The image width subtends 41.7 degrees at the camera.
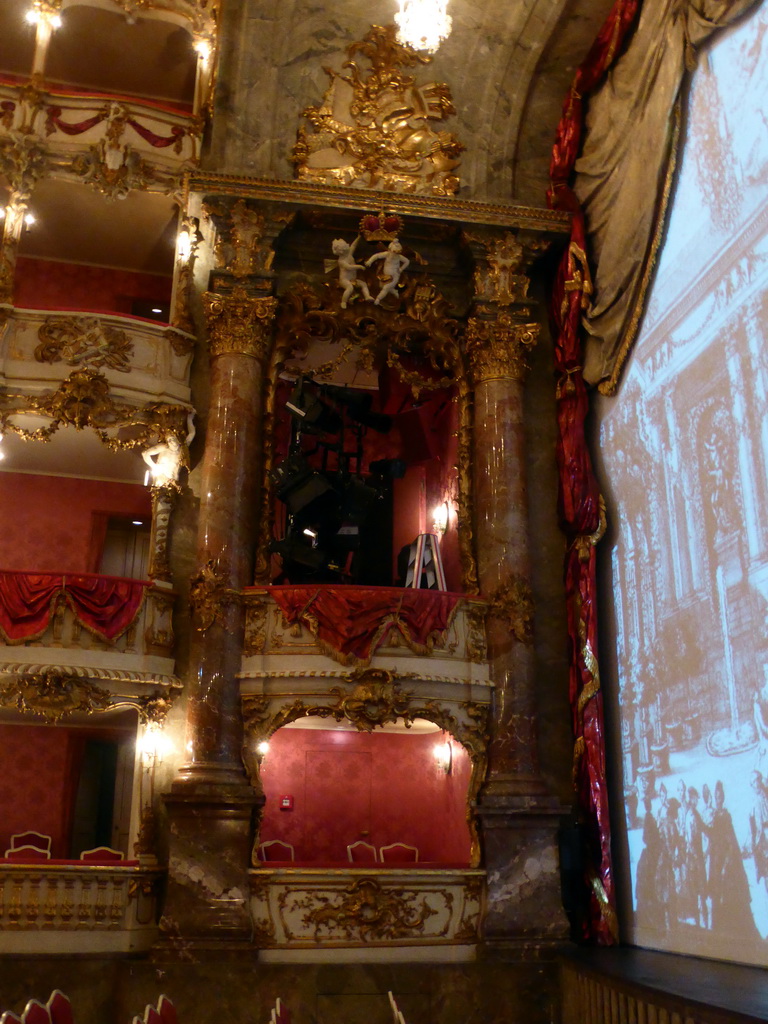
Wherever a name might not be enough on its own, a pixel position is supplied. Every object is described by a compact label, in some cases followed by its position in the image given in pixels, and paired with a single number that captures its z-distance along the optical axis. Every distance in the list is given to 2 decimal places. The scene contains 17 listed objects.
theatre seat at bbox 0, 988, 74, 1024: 5.28
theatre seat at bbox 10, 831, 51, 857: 12.08
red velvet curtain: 10.45
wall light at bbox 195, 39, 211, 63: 13.19
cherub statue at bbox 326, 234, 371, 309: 12.31
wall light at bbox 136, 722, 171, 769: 10.58
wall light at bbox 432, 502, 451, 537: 13.94
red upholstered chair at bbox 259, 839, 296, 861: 12.02
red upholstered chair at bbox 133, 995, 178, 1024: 5.68
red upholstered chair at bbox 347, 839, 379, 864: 11.86
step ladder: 11.95
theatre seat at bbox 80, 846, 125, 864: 10.23
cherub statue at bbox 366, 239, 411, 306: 12.30
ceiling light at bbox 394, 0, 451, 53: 9.19
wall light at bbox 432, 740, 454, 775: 12.75
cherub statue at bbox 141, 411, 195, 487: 11.62
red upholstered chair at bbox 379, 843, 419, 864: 11.95
